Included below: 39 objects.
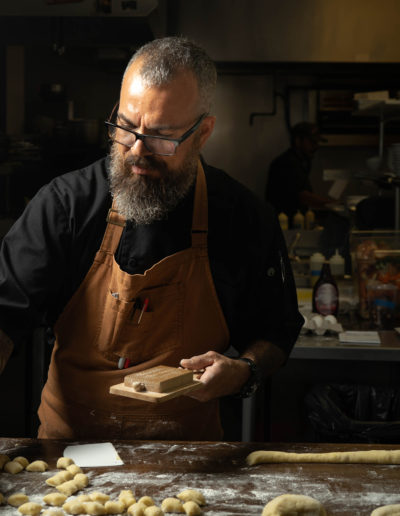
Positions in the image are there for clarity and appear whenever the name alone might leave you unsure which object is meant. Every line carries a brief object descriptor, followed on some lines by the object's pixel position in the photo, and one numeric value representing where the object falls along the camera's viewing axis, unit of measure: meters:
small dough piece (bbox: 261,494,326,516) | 1.35
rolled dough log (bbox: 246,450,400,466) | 1.62
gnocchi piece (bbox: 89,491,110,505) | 1.40
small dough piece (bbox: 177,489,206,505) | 1.40
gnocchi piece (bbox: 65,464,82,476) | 1.50
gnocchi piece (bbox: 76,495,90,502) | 1.39
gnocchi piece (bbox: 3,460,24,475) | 1.52
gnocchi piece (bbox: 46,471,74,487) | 1.47
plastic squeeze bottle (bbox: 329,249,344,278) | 3.95
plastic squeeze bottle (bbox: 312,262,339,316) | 3.31
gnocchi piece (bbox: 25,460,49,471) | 1.53
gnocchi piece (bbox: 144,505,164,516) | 1.32
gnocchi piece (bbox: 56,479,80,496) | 1.43
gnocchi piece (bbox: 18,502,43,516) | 1.34
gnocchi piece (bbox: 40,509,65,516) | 1.33
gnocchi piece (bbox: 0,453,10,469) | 1.55
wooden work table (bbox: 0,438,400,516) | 1.43
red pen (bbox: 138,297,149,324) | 1.79
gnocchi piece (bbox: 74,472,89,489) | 1.47
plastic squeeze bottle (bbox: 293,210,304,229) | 5.86
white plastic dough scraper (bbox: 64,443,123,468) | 1.59
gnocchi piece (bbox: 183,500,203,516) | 1.35
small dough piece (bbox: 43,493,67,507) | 1.39
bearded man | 1.71
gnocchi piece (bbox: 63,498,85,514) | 1.36
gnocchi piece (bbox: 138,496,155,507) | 1.37
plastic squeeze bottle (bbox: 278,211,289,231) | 5.11
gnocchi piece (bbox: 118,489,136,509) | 1.38
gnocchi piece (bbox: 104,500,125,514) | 1.36
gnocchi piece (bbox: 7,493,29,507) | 1.39
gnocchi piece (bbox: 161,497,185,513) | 1.37
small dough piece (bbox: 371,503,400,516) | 1.35
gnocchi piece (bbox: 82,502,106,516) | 1.34
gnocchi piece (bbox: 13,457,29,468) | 1.55
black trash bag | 2.82
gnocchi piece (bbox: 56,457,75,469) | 1.54
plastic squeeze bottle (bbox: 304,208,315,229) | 6.20
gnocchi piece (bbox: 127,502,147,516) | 1.32
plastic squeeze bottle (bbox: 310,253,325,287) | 3.86
